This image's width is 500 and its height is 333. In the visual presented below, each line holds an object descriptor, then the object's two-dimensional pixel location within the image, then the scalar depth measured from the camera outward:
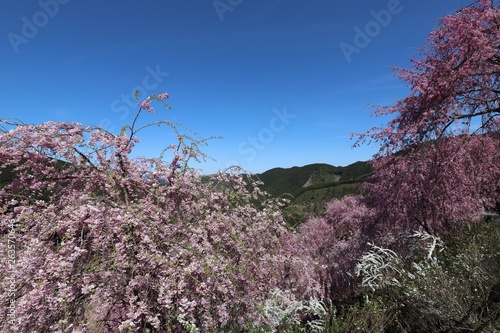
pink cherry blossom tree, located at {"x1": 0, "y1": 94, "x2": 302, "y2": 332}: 2.91
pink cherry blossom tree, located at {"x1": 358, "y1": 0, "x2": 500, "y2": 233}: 5.97
